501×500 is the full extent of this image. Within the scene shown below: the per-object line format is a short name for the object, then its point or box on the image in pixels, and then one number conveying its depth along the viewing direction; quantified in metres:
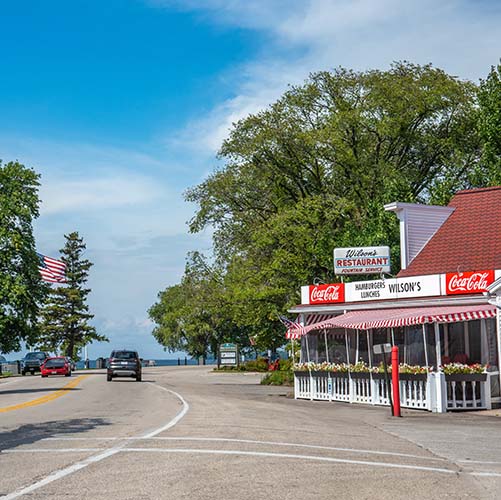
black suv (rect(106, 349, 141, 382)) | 48.00
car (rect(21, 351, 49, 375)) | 75.00
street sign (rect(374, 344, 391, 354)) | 22.61
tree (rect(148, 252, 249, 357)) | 53.53
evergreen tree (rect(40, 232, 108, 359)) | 102.62
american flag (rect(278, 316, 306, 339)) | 32.33
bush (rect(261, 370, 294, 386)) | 45.24
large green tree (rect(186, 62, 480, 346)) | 47.44
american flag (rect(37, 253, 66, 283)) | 56.90
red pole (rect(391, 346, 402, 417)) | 22.95
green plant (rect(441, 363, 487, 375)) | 25.50
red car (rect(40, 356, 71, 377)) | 61.62
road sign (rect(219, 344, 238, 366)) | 73.62
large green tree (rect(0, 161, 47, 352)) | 40.78
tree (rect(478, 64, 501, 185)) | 47.53
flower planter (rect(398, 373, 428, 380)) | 25.78
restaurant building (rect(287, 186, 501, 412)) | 25.62
